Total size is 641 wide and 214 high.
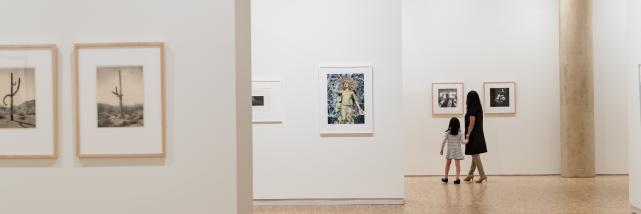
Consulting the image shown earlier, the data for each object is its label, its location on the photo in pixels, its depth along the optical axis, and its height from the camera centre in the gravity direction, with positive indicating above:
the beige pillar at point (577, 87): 19.41 +0.39
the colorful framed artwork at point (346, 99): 13.90 +0.08
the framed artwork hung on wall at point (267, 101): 14.12 +0.06
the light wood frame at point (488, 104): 20.25 +0.02
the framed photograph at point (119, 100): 6.08 +0.05
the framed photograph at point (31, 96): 6.12 +0.10
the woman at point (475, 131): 18.16 -0.80
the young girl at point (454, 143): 18.14 -1.13
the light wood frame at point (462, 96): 20.19 +0.17
